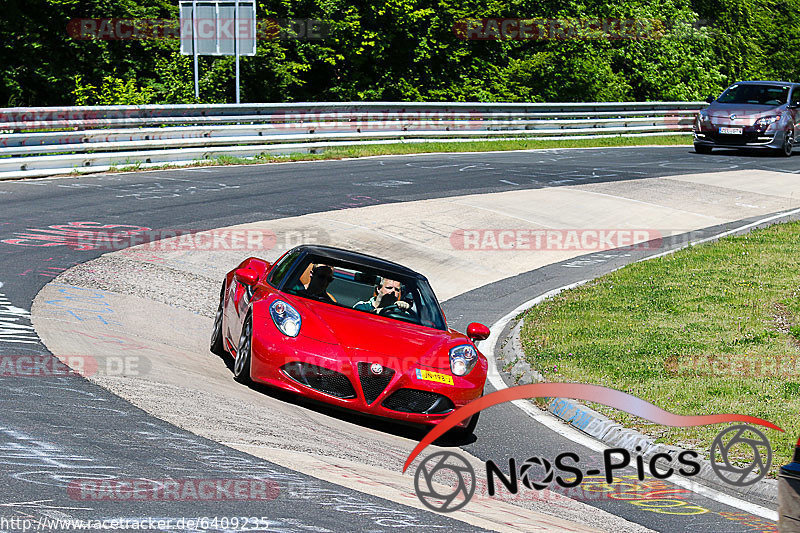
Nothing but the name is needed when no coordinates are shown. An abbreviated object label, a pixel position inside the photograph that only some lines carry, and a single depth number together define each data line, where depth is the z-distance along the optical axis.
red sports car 15.68
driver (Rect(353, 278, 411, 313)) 18.14
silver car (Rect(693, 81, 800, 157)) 57.47
